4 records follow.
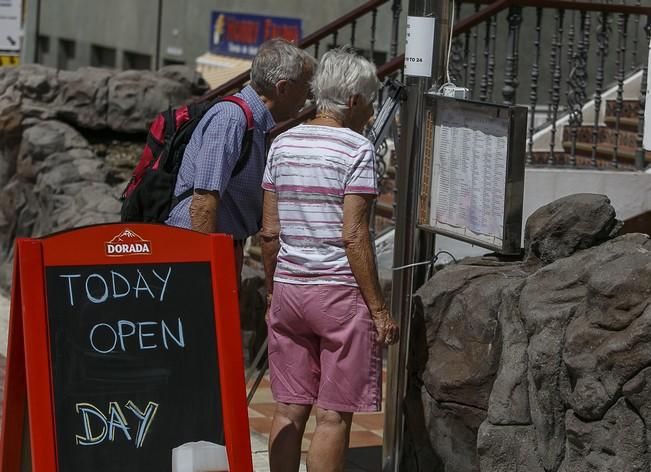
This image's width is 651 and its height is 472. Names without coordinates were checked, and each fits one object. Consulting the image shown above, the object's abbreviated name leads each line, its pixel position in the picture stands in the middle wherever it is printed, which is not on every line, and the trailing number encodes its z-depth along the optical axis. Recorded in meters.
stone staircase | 8.40
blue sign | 17.98
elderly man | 4.81
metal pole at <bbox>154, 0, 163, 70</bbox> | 20.78
